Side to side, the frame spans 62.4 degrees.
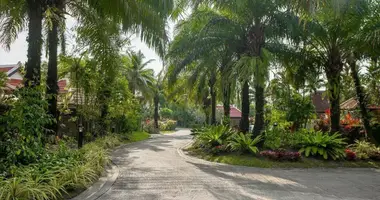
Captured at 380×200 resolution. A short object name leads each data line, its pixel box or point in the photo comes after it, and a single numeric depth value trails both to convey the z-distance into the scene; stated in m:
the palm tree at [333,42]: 12.58
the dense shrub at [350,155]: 12.28
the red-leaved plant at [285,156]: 11.89
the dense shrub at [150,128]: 35.46
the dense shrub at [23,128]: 7.49
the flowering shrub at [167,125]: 42.68
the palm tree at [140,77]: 32.97
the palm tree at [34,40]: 8.94
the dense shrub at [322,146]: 12.28
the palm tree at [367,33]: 11.59
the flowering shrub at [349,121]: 16.85
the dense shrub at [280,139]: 13.24
